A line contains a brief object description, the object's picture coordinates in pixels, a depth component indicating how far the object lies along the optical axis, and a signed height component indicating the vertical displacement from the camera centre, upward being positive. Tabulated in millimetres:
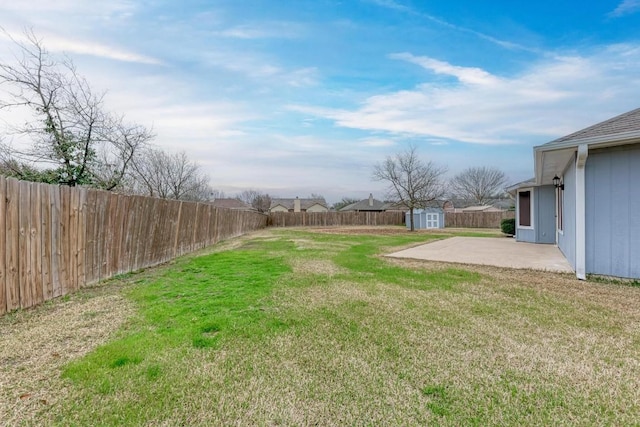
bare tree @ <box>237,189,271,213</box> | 59512 +2917
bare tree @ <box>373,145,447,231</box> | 23844 +2725
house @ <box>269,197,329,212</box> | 59581 +1514
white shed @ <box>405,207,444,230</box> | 26562 -541
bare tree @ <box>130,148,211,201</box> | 18922 +2665
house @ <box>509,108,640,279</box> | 5395 +317
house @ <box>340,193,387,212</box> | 50438 +1060
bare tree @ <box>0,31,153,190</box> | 7047 +2624
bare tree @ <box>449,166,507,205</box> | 46031 +4254
